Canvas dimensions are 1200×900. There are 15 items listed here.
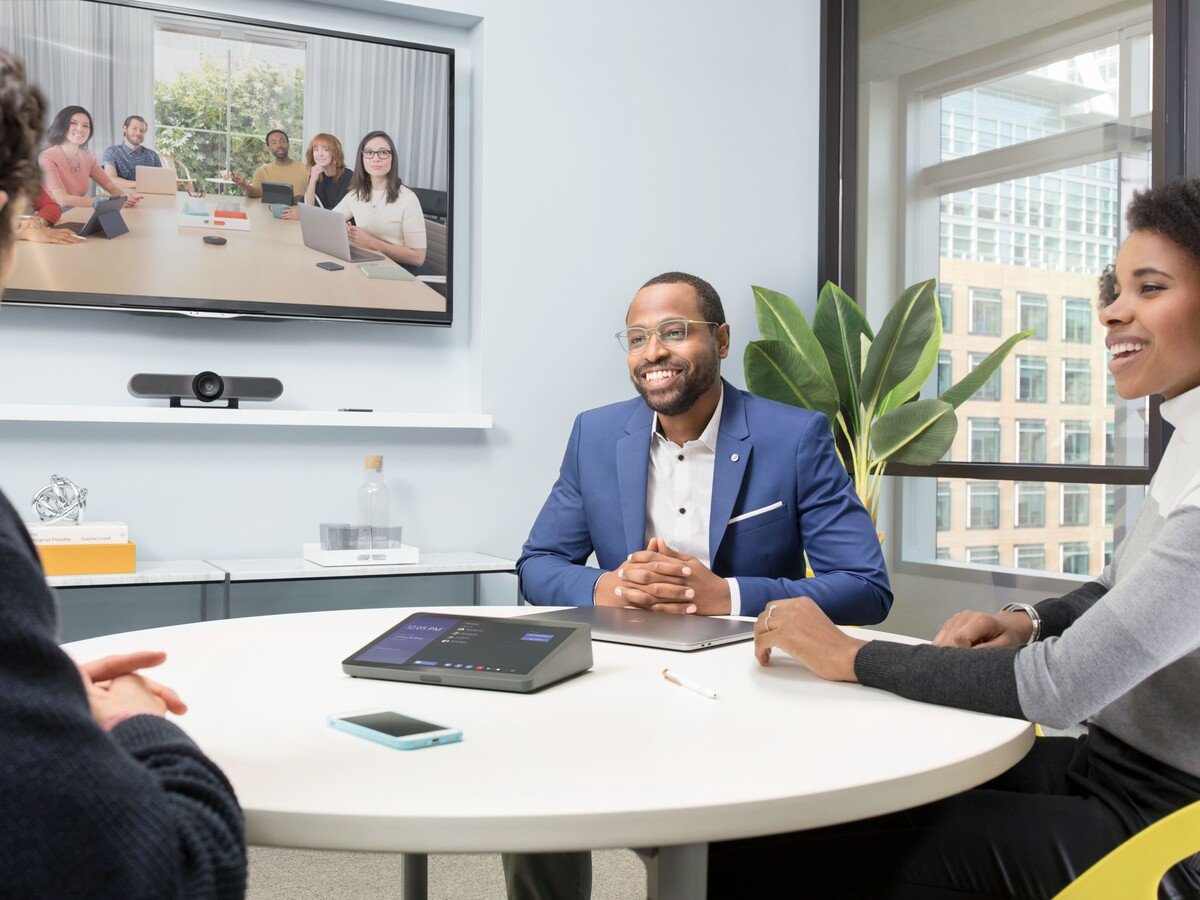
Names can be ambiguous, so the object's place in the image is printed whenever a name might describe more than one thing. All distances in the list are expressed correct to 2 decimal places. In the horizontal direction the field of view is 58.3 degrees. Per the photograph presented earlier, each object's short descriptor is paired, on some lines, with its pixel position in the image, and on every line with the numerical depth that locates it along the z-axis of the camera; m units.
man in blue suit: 2.21
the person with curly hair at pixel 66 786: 0.65
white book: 3.08
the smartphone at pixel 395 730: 1.02
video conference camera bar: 3.46
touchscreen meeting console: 1.27
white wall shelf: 3.33
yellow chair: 0.99
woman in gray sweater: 1.14
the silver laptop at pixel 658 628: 1.59
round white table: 0.84
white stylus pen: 1.25
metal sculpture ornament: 3.27
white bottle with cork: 3.85
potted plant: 3.97
